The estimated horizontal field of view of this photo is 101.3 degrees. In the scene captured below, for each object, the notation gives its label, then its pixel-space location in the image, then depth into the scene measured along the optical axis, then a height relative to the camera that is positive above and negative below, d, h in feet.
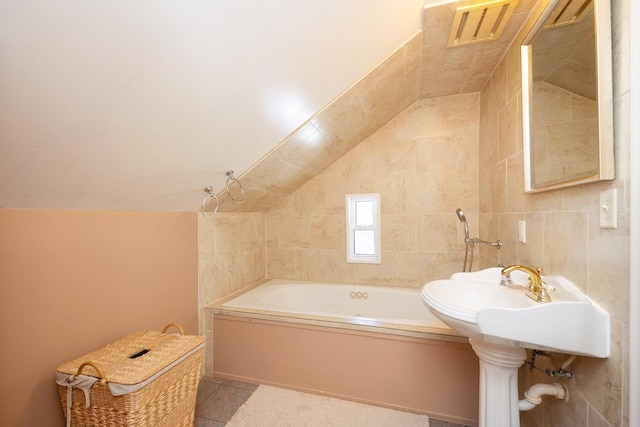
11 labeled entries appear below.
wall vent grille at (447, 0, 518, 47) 4.34 +3.49
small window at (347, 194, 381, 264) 8.86 -0.42
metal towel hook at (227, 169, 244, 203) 6.01 +0.90
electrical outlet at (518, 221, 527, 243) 4.81 -0.31
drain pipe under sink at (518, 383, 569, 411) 3.49 -2.38
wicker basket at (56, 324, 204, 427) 3.64 -2.48
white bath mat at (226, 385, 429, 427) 5.24 -4.14
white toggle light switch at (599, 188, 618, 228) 2.65 +0.06
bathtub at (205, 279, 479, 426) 5.27 -3.16
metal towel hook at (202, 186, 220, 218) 6.19 +0.46
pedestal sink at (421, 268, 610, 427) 2.86 -1.30
